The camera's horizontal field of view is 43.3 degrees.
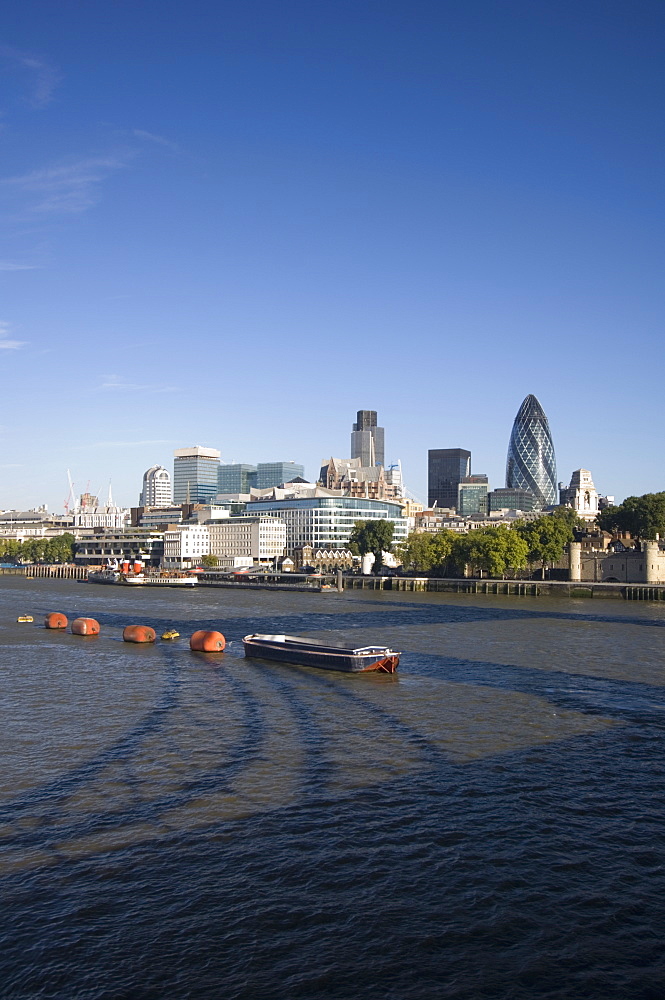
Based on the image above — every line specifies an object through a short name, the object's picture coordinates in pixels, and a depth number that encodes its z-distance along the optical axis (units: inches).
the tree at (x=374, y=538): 7470.5
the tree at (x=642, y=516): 6520.7
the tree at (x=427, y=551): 6186.0
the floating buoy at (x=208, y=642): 2488.9
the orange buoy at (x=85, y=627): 2960.1
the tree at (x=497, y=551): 5590.6
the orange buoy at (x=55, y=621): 3176.7
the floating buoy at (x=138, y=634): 2741.1
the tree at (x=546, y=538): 5940.0
